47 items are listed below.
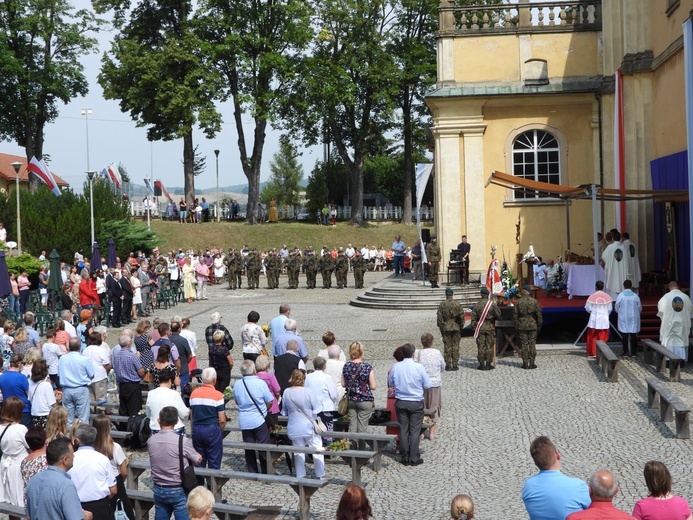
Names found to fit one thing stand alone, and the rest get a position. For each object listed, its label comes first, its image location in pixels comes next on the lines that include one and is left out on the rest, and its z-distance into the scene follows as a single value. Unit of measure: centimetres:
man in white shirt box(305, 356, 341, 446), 1044
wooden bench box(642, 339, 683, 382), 1510
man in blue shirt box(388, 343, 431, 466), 1091
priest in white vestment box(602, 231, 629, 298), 2070
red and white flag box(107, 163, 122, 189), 4072
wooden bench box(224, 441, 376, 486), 975
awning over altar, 2048
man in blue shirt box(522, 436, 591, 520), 594
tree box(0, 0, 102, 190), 5094
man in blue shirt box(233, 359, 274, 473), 1009
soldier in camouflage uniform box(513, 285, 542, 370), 1667
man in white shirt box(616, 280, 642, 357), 1744
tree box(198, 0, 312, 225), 4981
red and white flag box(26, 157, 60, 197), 3316
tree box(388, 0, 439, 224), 5262
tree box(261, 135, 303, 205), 8775
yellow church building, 2880
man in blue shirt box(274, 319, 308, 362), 1302
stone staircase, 2681
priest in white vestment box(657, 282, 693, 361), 1603
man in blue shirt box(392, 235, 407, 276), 3572
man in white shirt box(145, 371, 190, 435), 956
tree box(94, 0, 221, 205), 4844
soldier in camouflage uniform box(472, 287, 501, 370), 1654
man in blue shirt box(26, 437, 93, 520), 646
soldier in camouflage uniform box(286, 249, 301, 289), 3625
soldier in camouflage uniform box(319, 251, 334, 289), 3609
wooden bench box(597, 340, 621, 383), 1526
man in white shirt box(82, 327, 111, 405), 1238
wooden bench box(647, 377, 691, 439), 1148
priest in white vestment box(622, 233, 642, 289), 2092
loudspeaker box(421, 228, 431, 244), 3359
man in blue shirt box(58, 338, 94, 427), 1123
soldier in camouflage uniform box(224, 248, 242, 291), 3694
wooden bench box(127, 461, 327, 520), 877
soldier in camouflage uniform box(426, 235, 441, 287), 2862
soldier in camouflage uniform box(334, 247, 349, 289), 3594
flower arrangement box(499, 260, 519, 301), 1966
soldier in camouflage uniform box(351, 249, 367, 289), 3481
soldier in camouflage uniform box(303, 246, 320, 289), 3736
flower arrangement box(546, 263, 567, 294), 2256
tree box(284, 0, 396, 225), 5156
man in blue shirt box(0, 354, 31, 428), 1048
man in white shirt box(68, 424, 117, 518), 721
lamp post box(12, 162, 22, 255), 3185
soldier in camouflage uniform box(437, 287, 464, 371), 1658
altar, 2173
